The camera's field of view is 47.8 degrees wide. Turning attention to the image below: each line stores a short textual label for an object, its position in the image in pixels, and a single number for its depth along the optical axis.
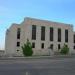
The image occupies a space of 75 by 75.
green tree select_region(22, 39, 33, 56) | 25.01
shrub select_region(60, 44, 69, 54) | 32.98
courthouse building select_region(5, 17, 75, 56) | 33.66
